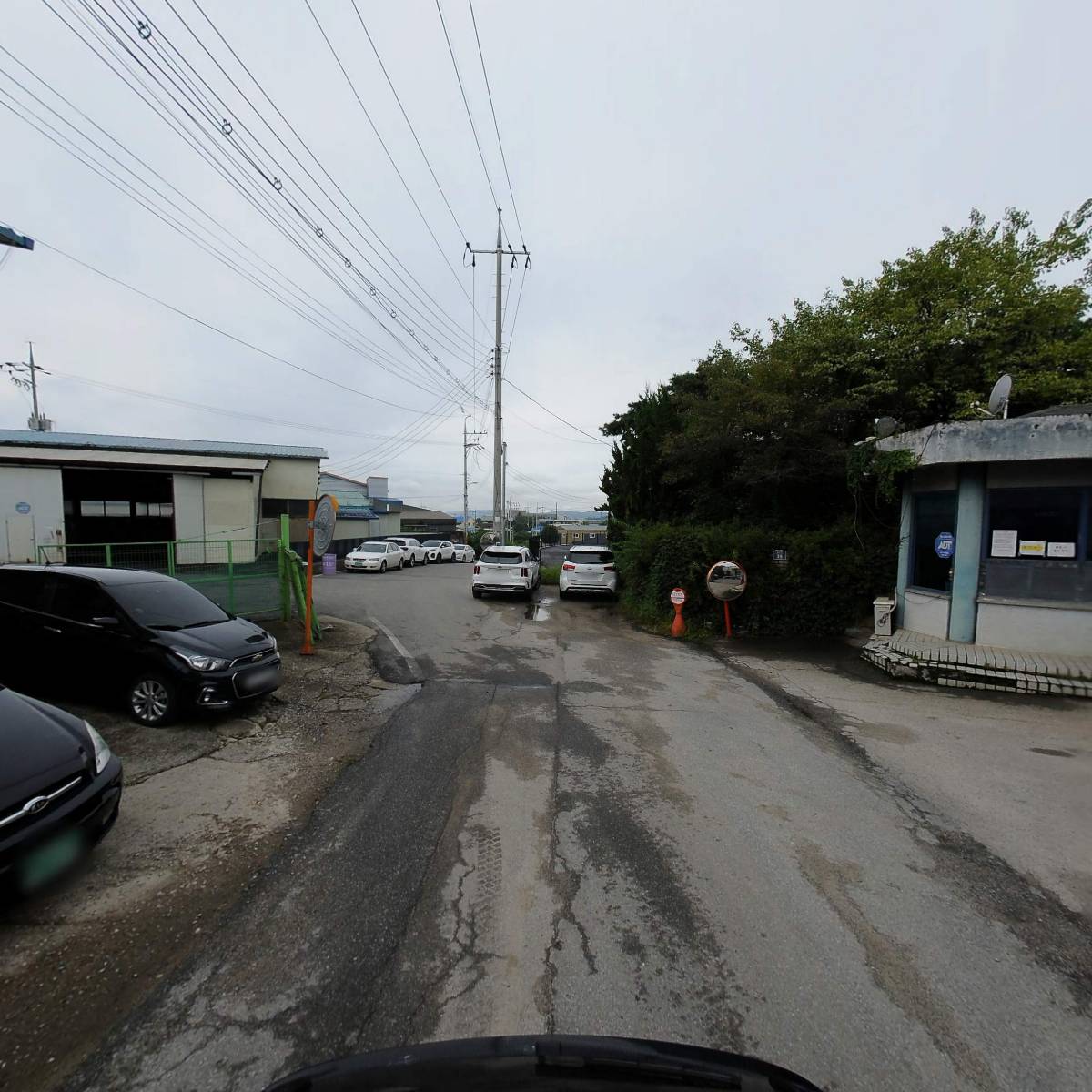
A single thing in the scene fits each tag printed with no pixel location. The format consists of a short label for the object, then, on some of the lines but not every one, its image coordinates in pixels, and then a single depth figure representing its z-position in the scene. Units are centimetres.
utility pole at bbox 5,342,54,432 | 3409
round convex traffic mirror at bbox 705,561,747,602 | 1071
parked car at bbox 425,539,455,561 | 3253
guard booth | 762
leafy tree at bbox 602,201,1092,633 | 1162
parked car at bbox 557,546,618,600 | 1573
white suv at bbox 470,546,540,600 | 1599
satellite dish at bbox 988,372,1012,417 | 834
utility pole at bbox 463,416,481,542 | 5178
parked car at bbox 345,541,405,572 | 2459
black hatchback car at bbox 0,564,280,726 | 557
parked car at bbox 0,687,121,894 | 281
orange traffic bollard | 1126
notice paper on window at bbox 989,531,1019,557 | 829
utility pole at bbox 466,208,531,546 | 2311
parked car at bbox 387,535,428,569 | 2872
